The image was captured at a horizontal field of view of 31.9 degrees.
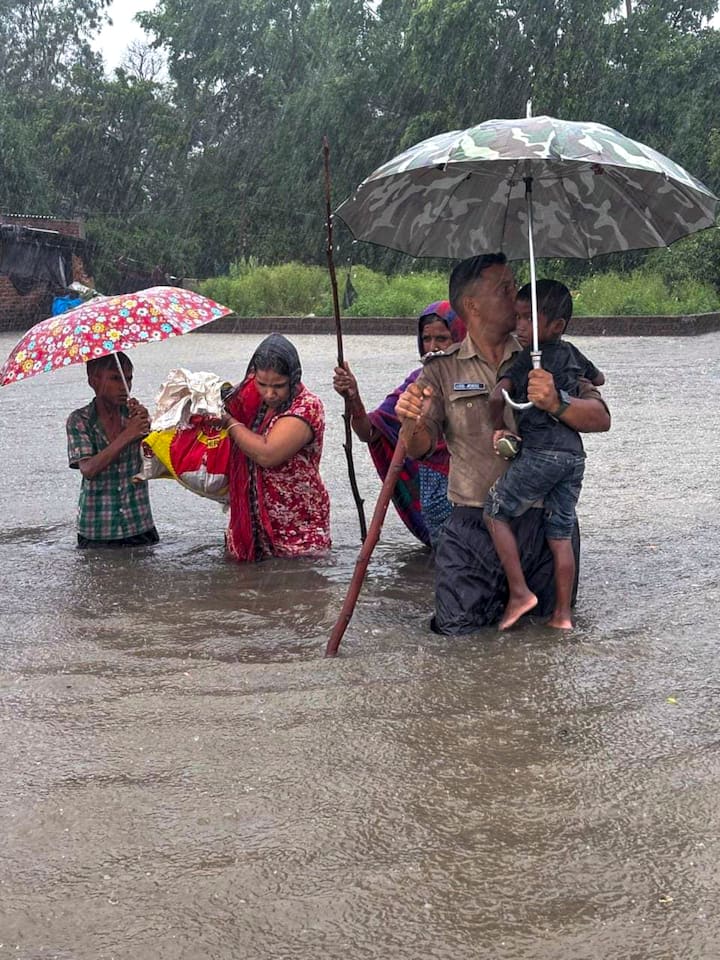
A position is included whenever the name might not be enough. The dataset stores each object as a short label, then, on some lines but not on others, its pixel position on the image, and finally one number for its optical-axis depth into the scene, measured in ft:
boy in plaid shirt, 19.13
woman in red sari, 17.70
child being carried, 14.88
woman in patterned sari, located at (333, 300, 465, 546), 18.04
